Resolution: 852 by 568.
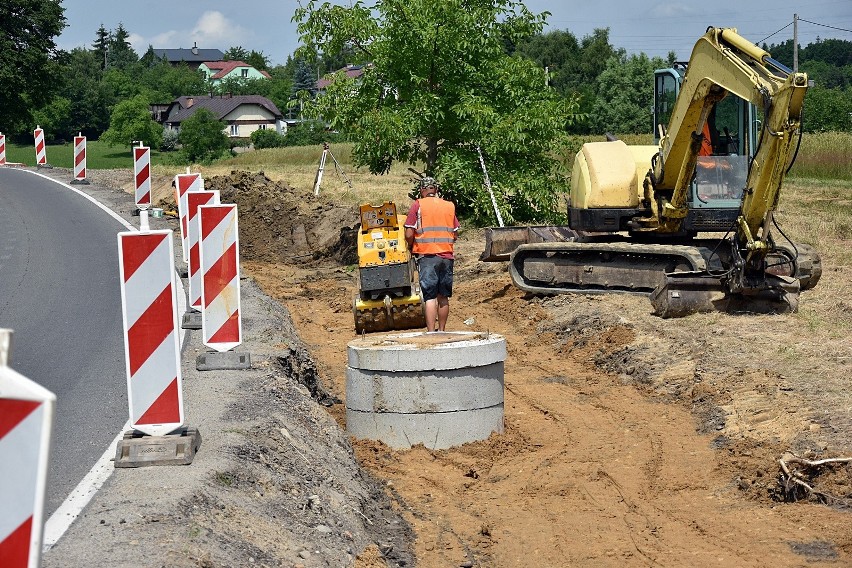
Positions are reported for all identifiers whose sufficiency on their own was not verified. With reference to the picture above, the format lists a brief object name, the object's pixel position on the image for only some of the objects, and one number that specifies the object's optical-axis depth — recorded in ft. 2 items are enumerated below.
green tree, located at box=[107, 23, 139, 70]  619.26
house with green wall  622.54
